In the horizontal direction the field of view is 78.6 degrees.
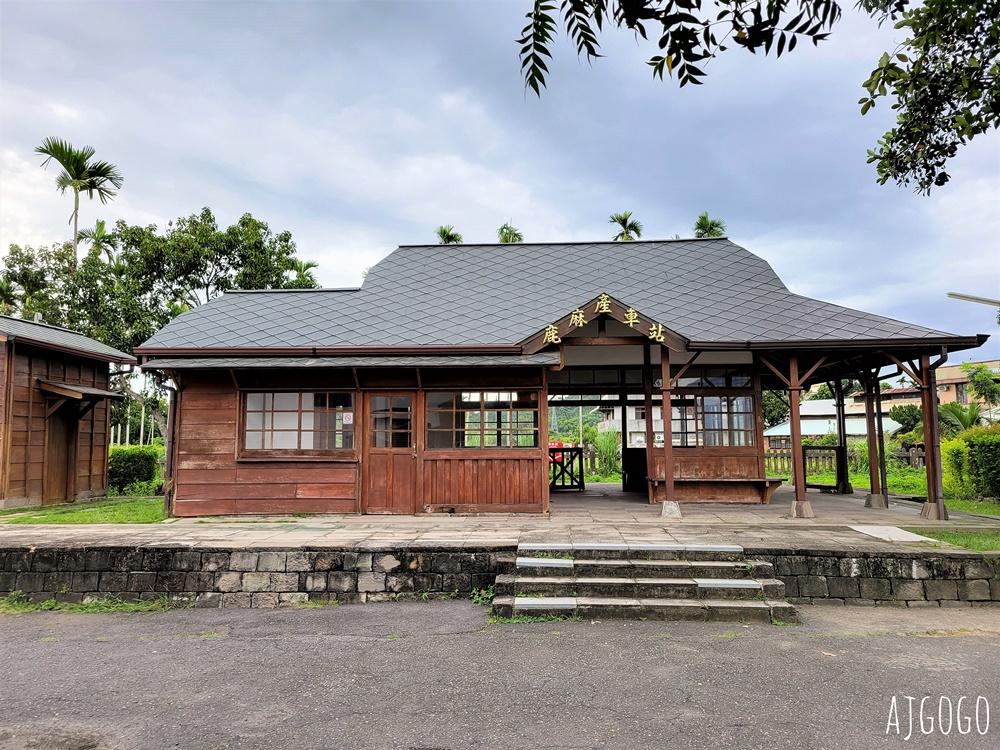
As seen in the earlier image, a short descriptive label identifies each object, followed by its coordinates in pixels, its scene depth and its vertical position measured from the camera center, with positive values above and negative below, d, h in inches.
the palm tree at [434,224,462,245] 1013.2 +329.8
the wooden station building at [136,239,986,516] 346.6 +24.6
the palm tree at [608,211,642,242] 1046.4 +354.7
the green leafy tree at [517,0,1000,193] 76.6 +105.4
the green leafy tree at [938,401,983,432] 638.5 +12.7
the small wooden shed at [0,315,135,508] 420.8 +18.7
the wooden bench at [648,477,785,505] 379.6 -31.8
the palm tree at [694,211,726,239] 1003.3 +334.1
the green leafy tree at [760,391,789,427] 967.6 +32.6
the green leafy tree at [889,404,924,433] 850.8 +17.6
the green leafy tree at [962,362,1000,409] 842.8 +62.0
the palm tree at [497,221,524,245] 1015.6 +331.0
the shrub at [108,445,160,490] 595.2 -28.7
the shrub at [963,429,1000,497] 429.1 -23.7
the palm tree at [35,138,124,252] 695.7 +309.2
